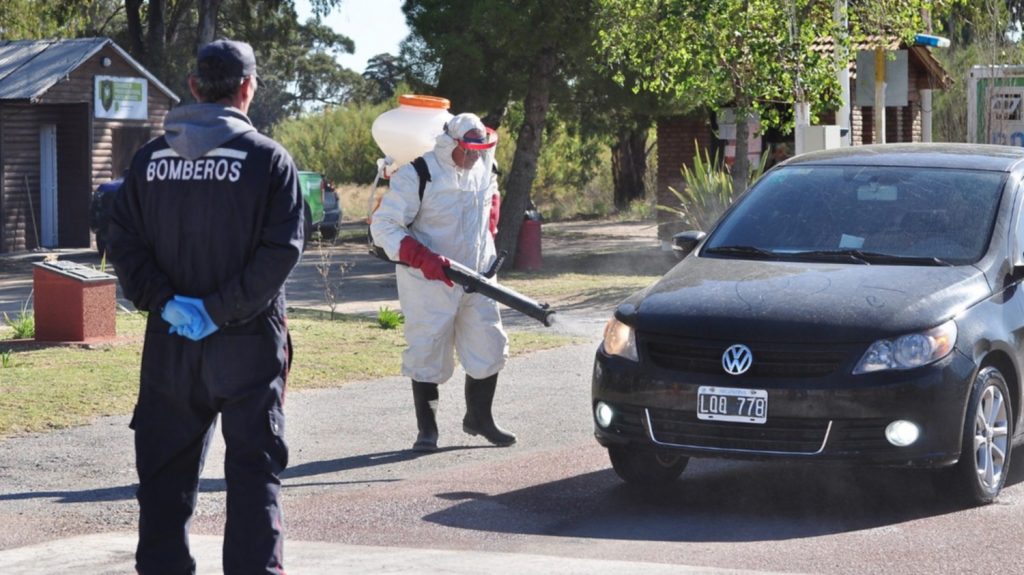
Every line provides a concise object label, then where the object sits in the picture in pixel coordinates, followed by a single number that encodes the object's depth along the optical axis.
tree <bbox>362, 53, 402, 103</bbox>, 72.33
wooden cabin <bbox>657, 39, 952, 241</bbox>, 29.08
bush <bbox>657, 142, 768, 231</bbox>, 21.06
